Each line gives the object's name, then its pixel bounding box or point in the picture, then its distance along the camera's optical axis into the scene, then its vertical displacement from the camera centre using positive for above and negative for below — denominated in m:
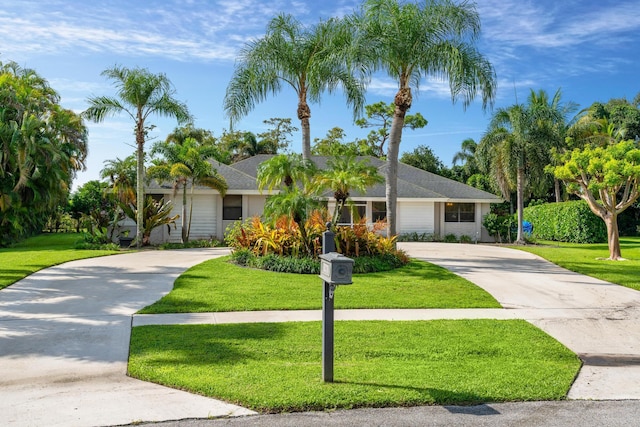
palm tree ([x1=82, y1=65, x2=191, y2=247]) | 21.95 +4.96
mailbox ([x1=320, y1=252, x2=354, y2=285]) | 5.34 -0.48
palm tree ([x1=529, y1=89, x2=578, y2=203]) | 26.70 +5.97
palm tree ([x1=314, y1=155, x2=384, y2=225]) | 15.30 +1.35
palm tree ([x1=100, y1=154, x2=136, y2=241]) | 24.78 +1.87
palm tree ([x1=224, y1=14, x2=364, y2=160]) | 18.75 +5.67
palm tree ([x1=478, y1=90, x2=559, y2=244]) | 26.36 +4.23
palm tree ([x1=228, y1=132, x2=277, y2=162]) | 48.94 +7.09
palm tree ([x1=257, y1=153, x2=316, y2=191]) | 16.39 +1.64
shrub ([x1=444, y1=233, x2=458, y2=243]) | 29.08 -0.75
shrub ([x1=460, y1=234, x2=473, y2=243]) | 29.22 -0.80
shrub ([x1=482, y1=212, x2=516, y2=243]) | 29.08 -0.05
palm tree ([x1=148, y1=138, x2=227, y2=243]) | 23.84 +2.34
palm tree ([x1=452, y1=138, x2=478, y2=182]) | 47.06 +6.26
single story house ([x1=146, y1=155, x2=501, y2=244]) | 27.00 +1.06
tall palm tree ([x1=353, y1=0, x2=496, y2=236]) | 16.77 +5.70
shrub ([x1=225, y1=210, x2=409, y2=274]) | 14.59 -0.69
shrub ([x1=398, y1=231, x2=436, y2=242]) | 28.64 -0.71
